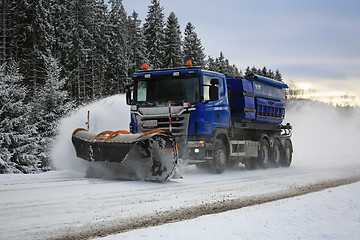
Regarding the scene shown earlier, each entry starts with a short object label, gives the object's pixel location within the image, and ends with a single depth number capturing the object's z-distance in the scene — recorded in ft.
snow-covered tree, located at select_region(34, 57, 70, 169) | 67.41
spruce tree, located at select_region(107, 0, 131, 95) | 172.04
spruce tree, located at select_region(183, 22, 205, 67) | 181.88
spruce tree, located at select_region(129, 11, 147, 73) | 182.60
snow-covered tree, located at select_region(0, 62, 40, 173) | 56.49
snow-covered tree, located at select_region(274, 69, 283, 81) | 364.99
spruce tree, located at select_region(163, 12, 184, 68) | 163.12
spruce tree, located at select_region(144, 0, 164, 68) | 163.12
